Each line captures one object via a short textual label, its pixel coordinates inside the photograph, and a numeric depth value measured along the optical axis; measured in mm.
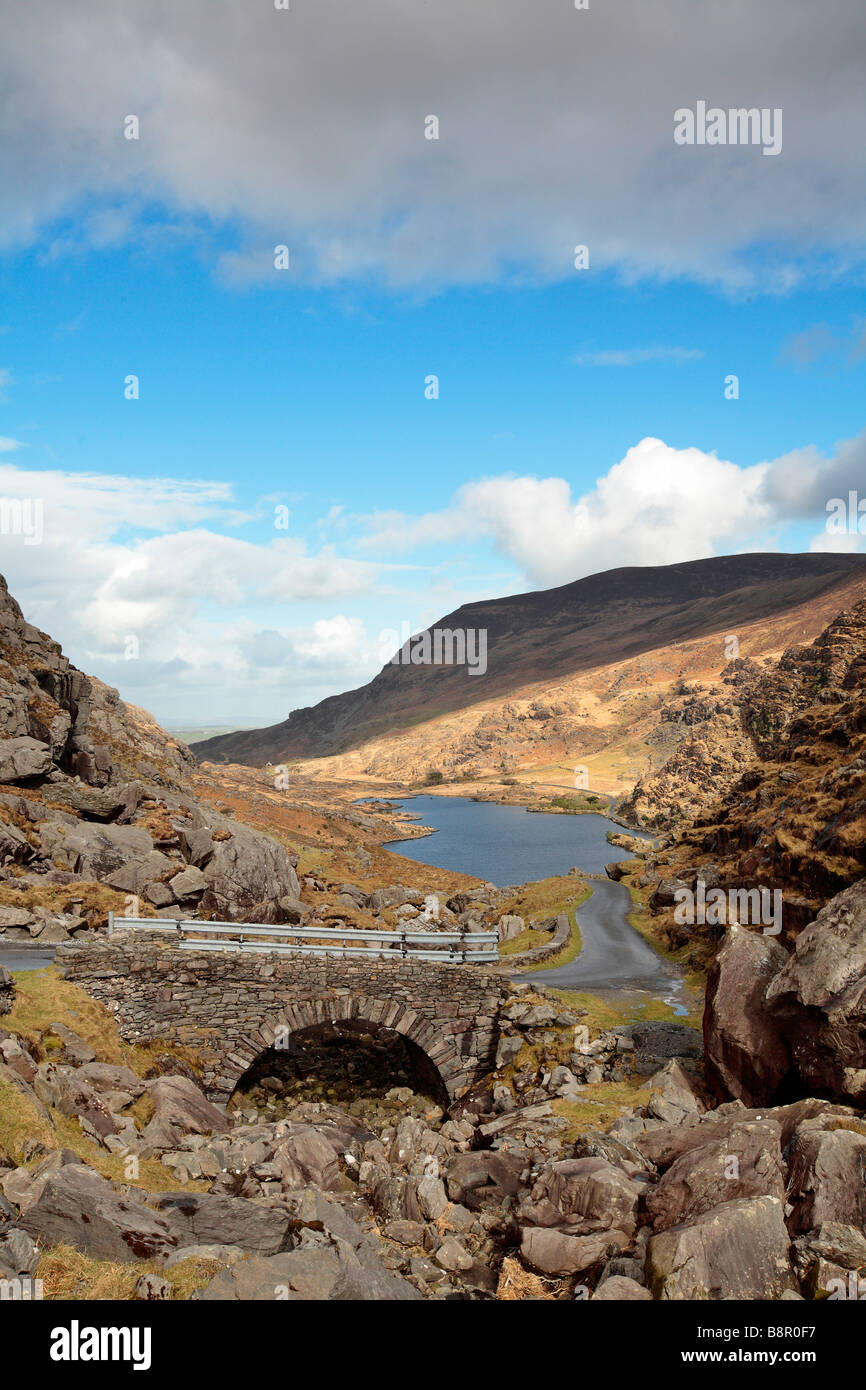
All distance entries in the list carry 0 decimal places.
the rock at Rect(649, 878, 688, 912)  44094
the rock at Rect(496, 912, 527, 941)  40753
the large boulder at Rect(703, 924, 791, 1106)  17047
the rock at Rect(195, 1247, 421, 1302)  10867
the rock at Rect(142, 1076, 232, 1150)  18731
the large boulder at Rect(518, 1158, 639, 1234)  13633
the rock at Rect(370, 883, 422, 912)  53812
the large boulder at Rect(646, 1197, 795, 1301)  10844
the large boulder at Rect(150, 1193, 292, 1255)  13188
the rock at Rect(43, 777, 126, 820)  38750
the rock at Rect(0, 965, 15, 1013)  19219
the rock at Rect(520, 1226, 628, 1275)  12945
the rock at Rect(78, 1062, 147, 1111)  18891
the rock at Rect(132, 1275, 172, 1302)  10555
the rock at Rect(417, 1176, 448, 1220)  17406
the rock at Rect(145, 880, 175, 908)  33969
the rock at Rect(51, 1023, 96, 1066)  19734
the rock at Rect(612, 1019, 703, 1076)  22578
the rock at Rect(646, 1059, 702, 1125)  18094
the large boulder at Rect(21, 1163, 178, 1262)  11391
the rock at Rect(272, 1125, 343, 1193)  18578
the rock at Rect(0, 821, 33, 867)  31219
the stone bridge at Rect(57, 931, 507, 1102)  23219
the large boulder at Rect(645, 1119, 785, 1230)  12320
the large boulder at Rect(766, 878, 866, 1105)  14586
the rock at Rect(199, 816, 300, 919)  37562
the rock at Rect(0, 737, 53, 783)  37562
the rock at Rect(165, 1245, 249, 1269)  11760
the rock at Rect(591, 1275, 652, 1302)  11250
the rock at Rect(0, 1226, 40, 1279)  10172
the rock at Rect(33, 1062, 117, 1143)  17047
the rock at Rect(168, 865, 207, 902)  35300
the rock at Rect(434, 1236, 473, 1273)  15453
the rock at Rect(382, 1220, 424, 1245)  16578
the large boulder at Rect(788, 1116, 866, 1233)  11461
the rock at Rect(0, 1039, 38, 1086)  16672
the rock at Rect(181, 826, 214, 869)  38938
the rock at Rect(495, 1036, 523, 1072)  24656
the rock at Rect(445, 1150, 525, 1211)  17469
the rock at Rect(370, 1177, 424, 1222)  17734
